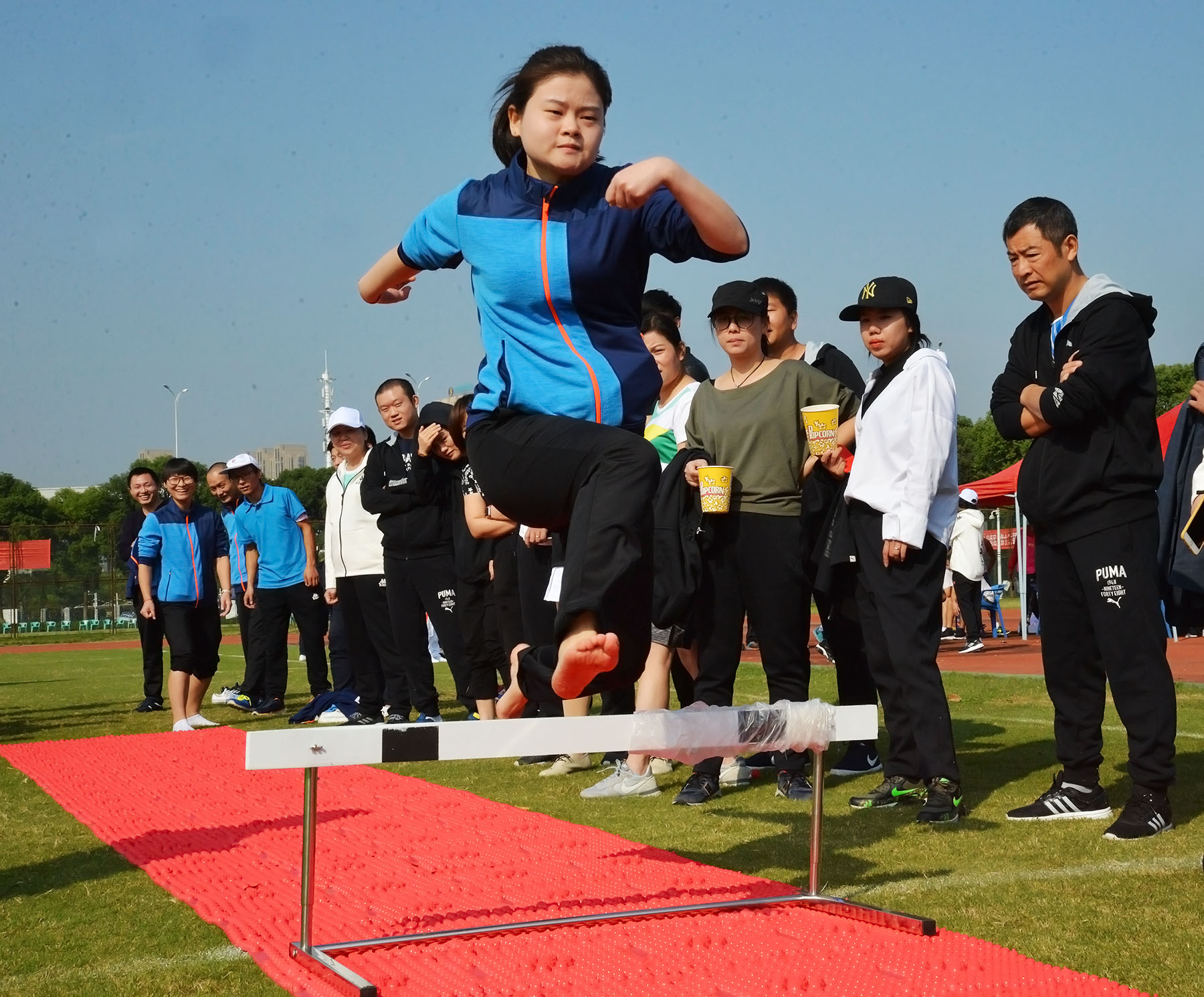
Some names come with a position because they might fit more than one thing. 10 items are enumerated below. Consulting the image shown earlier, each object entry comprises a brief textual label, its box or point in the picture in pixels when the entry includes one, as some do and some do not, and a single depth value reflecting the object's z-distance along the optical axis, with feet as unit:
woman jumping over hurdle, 11.86
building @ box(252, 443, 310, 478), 565.94
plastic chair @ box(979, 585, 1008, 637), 72.74
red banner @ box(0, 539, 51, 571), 126.72
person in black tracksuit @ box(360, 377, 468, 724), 30.63
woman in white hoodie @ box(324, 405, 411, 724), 33.99
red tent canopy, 83.10
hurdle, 11.24
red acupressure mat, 10.74
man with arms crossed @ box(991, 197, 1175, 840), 16.83
